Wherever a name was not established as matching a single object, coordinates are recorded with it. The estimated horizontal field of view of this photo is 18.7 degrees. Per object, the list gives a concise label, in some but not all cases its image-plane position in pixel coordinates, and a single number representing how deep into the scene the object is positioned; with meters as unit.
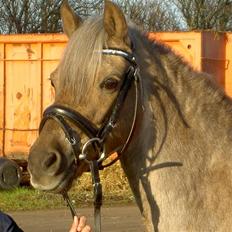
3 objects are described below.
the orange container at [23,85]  14.48
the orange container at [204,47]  13.23
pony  3.87
